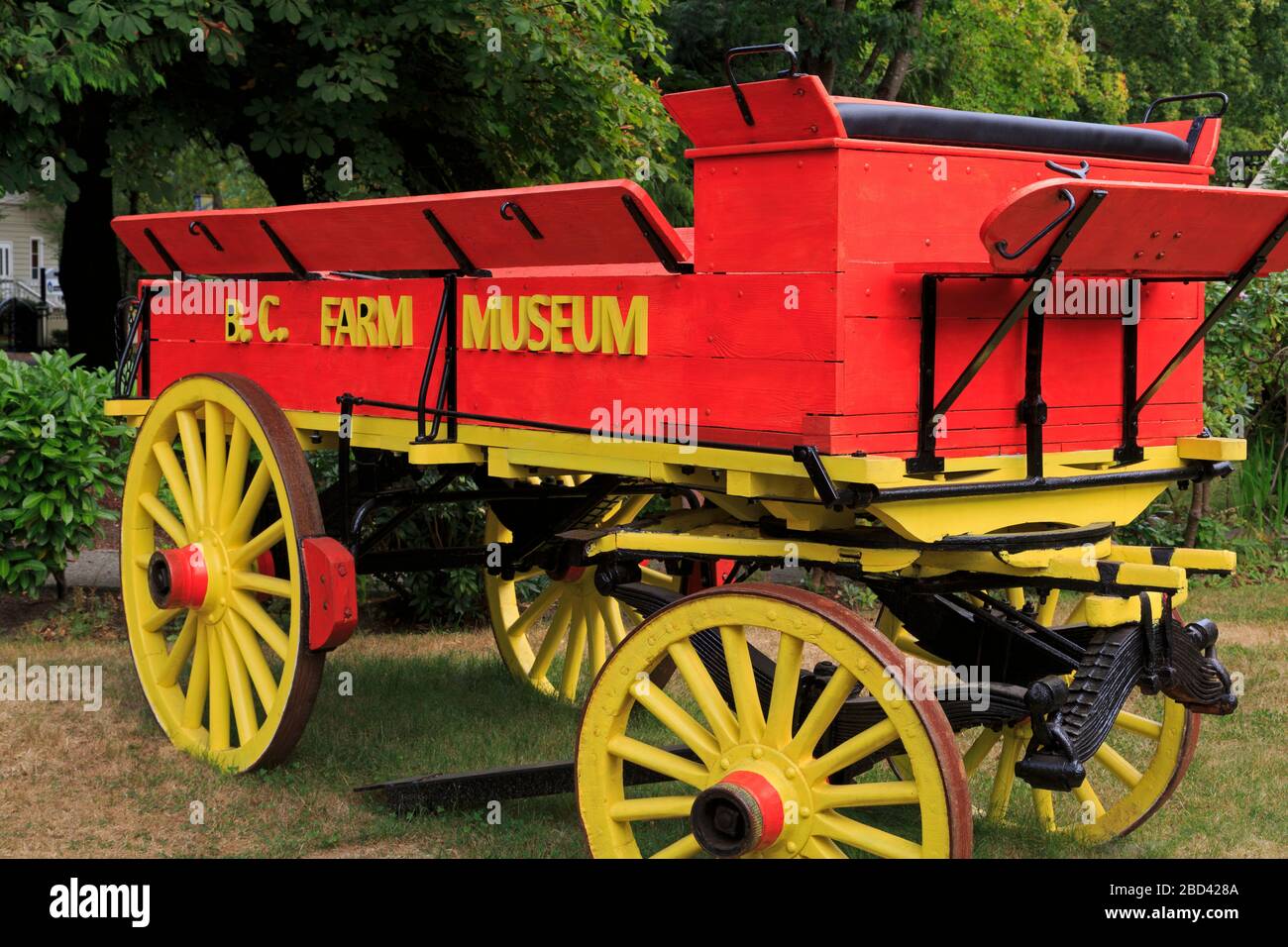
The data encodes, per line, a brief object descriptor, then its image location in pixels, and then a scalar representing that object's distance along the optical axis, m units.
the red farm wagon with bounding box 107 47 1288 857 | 3.63
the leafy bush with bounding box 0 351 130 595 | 7.75
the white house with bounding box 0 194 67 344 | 38.88
